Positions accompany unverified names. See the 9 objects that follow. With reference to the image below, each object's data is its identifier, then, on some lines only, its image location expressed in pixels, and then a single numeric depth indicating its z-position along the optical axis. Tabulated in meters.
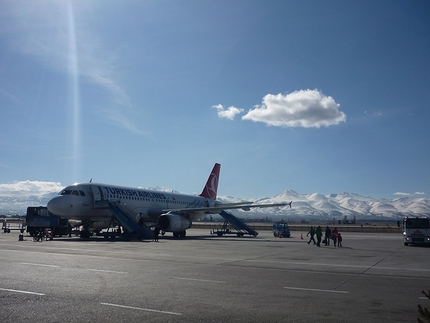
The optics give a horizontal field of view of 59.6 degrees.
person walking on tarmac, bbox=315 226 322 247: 27.48
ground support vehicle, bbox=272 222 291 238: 42.09
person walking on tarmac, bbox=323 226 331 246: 28.48
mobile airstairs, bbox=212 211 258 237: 42.94
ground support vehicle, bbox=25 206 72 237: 35.56
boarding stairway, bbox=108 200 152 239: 31.31
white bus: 27.48
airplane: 30.77
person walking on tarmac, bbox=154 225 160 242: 30.64
